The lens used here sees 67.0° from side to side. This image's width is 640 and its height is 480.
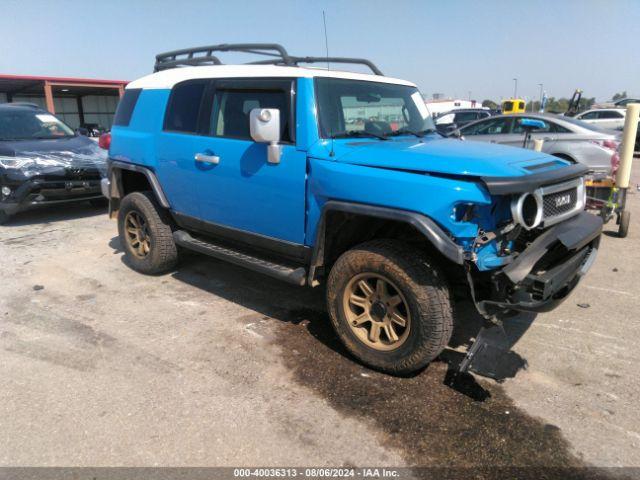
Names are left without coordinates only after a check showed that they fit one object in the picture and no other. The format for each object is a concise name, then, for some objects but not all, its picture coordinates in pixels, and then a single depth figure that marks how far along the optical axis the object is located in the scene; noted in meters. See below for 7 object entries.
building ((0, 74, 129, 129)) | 21.20
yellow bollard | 5.88
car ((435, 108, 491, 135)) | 16.45
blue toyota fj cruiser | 2.96
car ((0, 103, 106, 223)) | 7.39
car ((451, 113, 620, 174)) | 8.71
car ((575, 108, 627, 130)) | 18.25
